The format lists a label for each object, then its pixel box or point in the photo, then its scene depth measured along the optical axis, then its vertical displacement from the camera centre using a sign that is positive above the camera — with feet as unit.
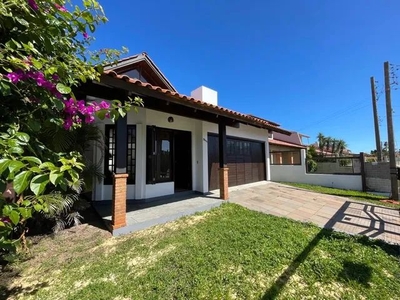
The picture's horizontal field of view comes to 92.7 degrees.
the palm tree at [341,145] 119.44 +9.77
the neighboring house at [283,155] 41.96 +1.45
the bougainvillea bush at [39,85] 3.95 +2.17
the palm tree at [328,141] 121.65 +12.56
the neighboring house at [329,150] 122.35 +7.15
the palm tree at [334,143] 120.67 +11.15
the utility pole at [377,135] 37.63 +5.01
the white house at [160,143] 14.21 +2.44
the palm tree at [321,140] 123.18 +13.39
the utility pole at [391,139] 26.02 +3.02
